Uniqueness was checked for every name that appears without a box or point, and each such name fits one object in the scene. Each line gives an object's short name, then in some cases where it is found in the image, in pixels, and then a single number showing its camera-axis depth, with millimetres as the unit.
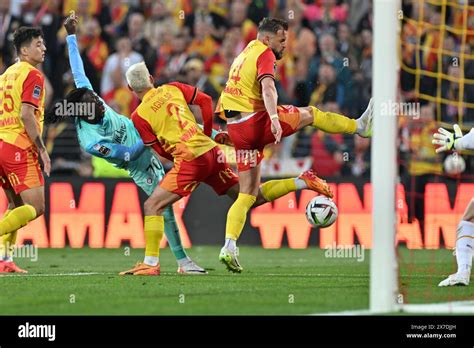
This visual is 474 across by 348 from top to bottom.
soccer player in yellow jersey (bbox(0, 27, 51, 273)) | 10945
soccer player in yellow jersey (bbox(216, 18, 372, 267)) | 10688
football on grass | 11031
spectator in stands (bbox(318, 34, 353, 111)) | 17484
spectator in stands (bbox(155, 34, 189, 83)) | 18266
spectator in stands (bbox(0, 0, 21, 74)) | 18438
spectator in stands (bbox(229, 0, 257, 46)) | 18703
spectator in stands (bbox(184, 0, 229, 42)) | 18984
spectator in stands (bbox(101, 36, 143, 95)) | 18484
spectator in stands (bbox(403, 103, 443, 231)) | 15497
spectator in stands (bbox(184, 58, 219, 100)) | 17672
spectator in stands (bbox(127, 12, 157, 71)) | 18703
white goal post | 8055
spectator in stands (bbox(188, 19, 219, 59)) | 18719
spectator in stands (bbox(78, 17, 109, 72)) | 18969
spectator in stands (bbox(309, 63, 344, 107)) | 17531
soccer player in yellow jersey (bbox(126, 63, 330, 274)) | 10828
